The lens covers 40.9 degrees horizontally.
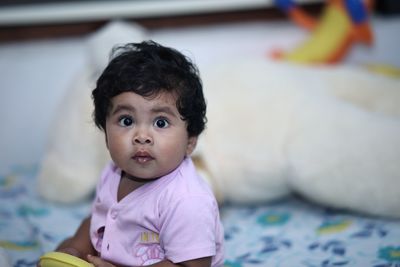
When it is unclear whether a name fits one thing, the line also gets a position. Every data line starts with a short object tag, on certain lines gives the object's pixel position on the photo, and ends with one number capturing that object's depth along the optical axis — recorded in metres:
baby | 0.83
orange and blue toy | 1.66
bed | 1.14
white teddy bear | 1.25
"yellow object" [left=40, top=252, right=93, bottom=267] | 0.84
